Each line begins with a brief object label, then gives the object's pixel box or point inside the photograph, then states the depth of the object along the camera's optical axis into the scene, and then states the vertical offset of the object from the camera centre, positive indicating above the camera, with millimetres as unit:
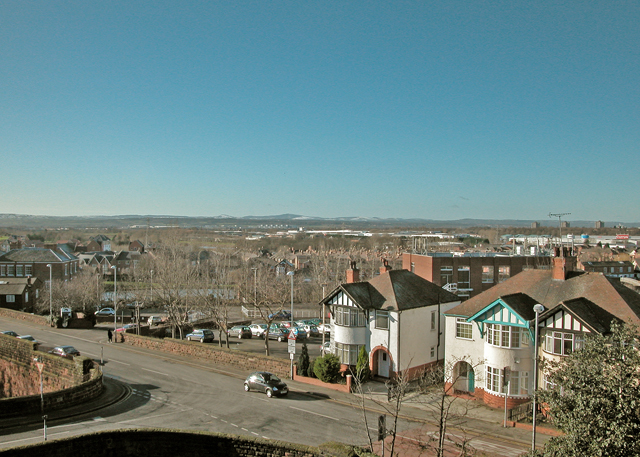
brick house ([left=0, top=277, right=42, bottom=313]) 62656 -9838
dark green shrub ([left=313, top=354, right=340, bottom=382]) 30812 -9434
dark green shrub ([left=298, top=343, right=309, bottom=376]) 32094 -9618
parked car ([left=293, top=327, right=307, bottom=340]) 49897 -11810
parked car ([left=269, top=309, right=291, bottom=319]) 64125 -12651
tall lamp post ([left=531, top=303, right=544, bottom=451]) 19169 -5274
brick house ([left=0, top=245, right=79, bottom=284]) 81562 -7663
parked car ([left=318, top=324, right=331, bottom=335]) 47200 -11521
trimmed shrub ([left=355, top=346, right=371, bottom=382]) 30673 -9214
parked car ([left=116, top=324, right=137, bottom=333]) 49300 -11255
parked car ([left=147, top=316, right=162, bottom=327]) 58800 -12566
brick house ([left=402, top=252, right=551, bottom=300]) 62634 -6187
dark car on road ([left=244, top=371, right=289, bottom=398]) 27922 -9568
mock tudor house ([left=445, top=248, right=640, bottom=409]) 24359 -5521
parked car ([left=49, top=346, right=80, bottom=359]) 35438 -9925
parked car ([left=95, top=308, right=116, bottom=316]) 62988 -12265
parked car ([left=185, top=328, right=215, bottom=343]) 47041 -11291
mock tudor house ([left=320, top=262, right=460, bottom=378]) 31797 -6986
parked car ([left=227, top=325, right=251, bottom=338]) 51019 -11853
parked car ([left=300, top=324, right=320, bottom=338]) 52062 -11966
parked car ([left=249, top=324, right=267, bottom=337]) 51500 -11666
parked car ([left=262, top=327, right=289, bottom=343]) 49250 -11635
